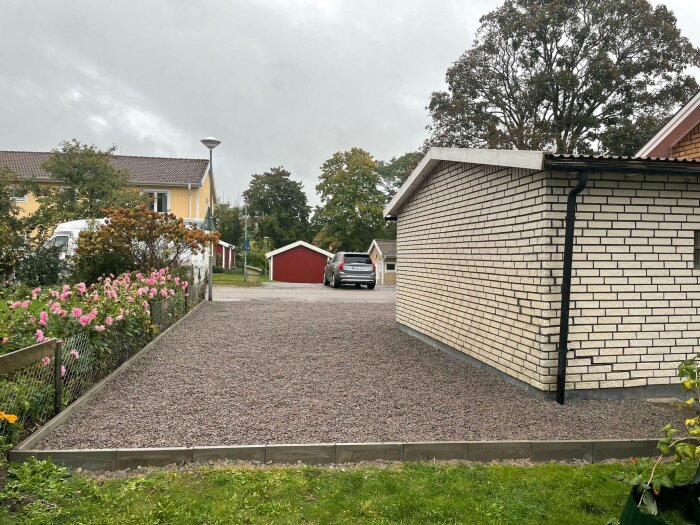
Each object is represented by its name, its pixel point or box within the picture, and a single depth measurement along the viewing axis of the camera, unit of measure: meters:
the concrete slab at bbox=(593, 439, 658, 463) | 4.25
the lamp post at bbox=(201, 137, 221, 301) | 16.77
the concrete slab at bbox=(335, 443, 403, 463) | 4.10
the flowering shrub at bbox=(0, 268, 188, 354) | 5.25
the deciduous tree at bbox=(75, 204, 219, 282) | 13.41
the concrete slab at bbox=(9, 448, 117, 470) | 3.92
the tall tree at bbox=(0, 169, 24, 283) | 15.92
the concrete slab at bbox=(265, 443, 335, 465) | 4.08
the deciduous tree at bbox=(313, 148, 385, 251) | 54.41
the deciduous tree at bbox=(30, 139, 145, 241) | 24.83
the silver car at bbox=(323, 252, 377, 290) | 26.09
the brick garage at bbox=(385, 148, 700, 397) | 5.58
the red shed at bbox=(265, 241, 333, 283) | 42.38
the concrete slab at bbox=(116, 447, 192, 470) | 3.96
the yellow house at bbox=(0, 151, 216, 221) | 32.34
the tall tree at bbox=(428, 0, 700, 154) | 26.91
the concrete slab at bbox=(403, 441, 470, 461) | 4.16
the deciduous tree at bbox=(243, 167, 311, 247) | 62.27
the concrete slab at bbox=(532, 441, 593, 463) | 4.24
